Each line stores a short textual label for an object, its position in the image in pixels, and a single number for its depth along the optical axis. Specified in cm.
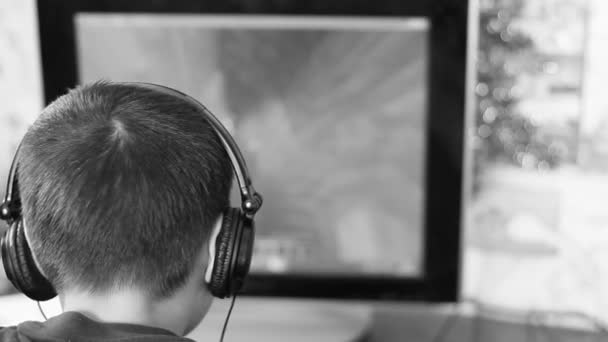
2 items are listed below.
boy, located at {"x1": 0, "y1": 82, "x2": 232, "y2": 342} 154
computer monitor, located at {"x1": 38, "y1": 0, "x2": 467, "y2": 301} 201
